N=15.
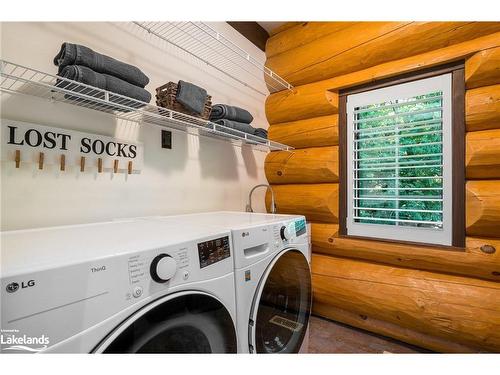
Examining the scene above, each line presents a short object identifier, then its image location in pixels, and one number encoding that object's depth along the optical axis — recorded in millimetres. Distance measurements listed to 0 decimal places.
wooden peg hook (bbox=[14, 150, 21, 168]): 965
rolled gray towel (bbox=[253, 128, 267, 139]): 1831
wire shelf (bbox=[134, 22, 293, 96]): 1450
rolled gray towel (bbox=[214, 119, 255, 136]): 1566
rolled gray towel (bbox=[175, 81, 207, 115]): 1274
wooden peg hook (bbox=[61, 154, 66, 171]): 1081
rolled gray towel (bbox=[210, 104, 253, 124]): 1589
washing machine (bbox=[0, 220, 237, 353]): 490
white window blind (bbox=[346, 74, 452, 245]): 1598
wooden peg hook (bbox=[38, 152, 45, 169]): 1021
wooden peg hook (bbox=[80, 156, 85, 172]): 1138
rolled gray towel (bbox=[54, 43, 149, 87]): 948
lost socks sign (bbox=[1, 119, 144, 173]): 965
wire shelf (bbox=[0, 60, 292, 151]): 957
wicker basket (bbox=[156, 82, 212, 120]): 1284
